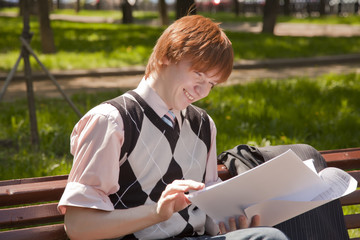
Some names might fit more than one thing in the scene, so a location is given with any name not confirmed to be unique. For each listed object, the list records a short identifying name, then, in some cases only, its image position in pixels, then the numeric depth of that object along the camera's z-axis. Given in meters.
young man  1.85
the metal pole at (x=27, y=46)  4.64
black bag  2.40
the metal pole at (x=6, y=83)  4.47
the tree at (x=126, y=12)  22.86
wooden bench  2.01
